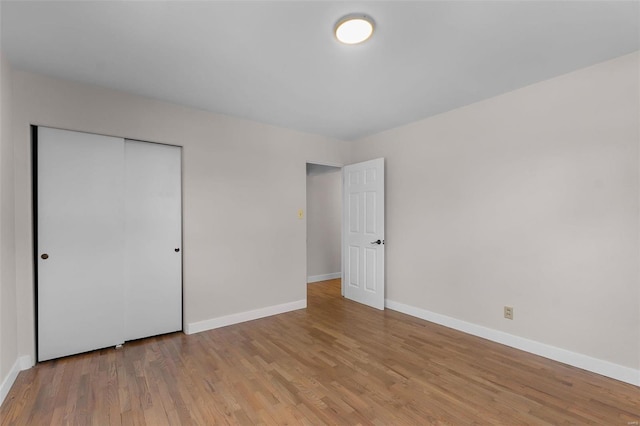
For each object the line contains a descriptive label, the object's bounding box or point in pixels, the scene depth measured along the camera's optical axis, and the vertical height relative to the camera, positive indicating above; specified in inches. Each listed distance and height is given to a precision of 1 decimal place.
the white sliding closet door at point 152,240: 117.9 -11.4
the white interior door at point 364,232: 159.5 -12.0
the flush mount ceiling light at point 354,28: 70.4 +46.4
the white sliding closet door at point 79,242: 101.2 -10.5
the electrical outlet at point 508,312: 113.1 -39.5
